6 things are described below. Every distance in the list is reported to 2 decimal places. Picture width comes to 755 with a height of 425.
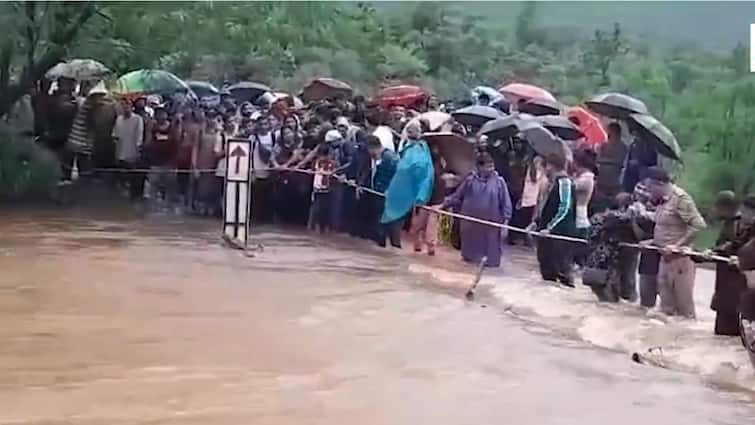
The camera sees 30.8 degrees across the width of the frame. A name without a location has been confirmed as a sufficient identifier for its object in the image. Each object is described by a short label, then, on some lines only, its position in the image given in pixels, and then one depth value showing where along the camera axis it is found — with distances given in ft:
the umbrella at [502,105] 58.85
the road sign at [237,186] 45.70
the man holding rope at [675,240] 33.76
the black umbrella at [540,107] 55.77
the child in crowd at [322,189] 53.83
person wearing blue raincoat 47.52
